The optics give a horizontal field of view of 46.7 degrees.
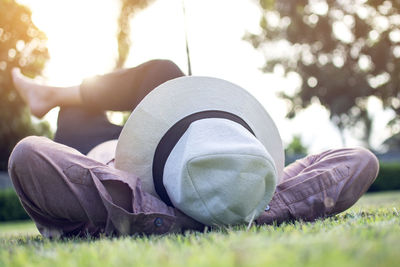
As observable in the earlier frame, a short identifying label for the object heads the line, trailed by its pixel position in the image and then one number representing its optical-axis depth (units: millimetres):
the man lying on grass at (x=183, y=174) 1650
